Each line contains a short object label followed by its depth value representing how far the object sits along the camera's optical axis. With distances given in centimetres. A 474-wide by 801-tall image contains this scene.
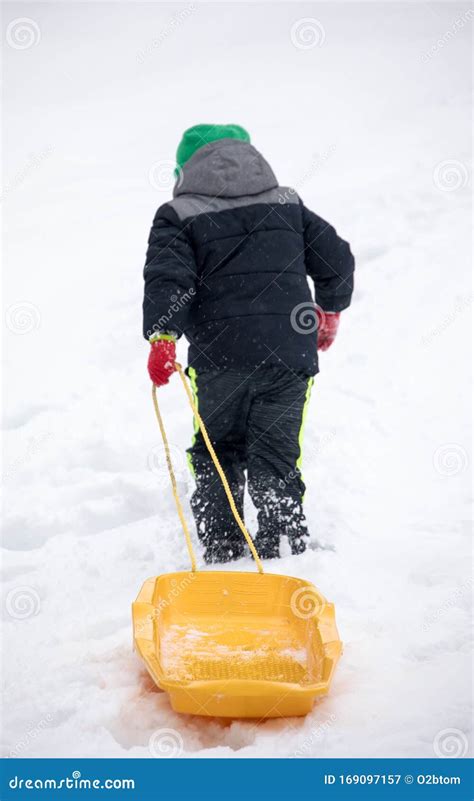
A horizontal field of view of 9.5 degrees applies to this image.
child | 741
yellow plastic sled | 667
